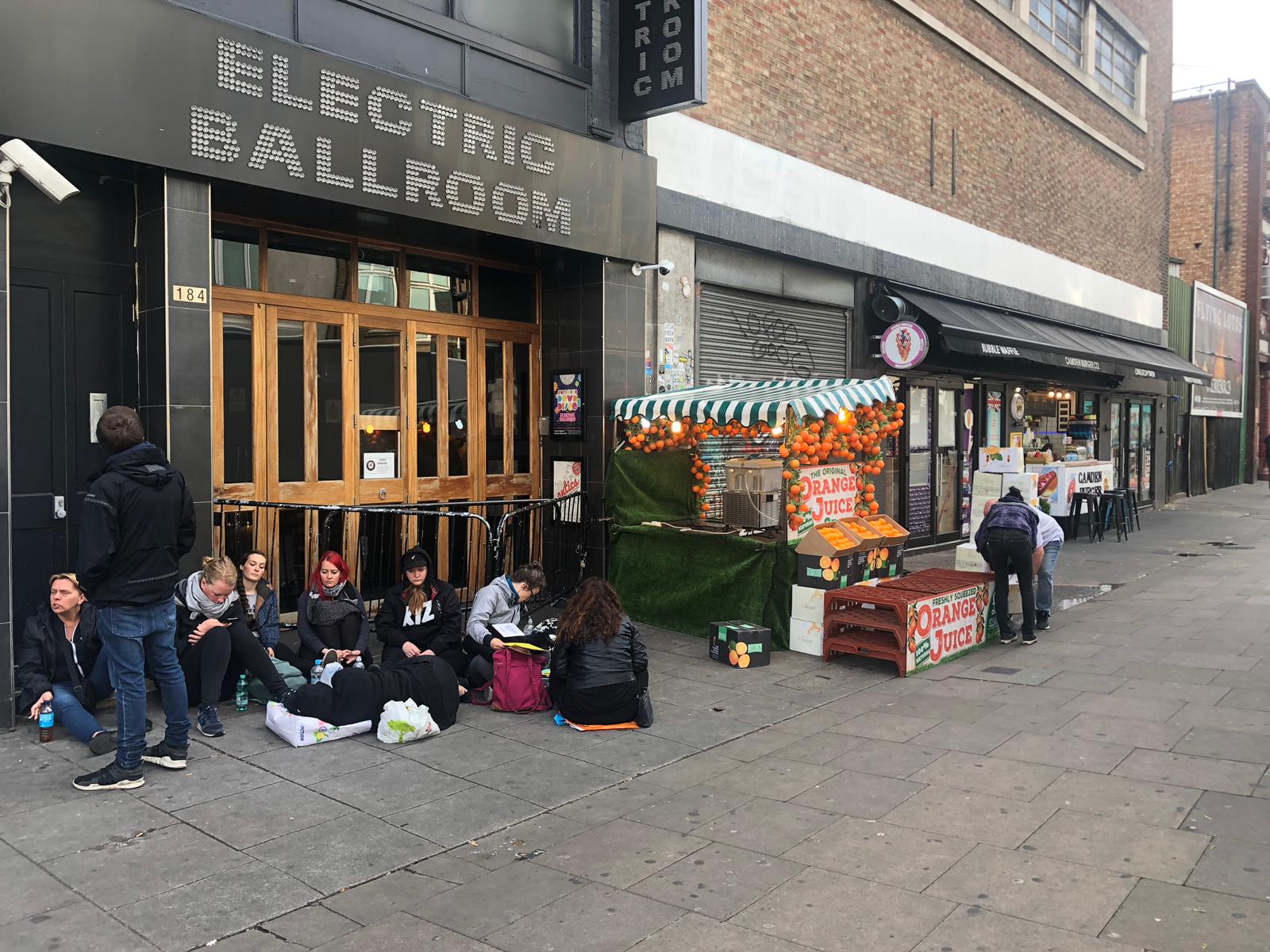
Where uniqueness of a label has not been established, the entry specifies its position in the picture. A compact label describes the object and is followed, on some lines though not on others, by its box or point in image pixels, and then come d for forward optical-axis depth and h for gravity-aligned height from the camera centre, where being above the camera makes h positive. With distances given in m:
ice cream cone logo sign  12.84 +1.23
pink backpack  6.94 -1.71
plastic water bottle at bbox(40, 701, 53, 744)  6.02 -1.73
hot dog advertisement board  17.34 -0.76
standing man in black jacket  5.26 -0.71
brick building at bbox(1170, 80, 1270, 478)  34.81 +8.74
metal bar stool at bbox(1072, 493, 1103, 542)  17.75 -1.30
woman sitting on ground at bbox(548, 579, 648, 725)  6.50 -1.45
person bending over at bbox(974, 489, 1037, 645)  9.04 -0.99
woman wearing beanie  7.39 -1.35
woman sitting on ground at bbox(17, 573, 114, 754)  6.15 -1.37
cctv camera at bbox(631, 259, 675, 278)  10.80 +1.87
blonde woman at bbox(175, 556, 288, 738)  6.40 -1.32
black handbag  6.61 -1.81
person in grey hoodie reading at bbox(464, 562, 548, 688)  7.39 -1.30
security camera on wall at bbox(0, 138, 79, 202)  5.94 +1.63
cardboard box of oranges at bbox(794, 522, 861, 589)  8.70 -1.05
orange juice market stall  8.97 -0.61
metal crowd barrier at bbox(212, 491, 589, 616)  8.63 -0.96
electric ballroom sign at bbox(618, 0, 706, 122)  9.95 +3.92
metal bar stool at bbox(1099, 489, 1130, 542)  17.92 -1.31
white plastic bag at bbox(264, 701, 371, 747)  6.15 -1.81
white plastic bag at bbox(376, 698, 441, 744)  6.22 -1.79
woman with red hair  7.40 -1.36
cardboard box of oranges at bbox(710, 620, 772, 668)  8.33 -1.73
